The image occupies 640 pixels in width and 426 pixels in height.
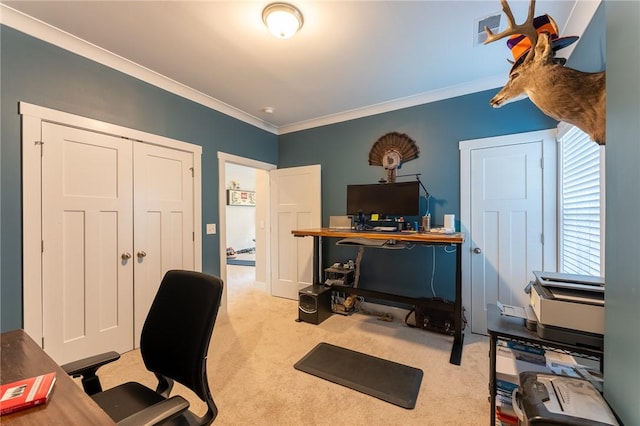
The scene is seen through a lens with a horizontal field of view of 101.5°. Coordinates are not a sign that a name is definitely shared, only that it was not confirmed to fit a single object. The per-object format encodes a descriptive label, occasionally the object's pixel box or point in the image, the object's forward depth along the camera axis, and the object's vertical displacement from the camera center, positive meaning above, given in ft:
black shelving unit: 3.72 -1.93
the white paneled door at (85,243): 6.86 -0.90
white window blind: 5.69 +0.19
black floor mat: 6.33 -4.40
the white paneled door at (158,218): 8.60 -0.22
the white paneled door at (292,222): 12.98 -0.54
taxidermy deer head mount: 4.12 +2.22
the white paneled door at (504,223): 8.75 -0.40
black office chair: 3.57 -2.07
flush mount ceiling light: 5.91 +4.49
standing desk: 7.74 -1.16
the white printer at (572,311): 3.63 -1.44
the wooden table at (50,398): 2.42 -1.93
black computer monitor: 10.01 +0.52
